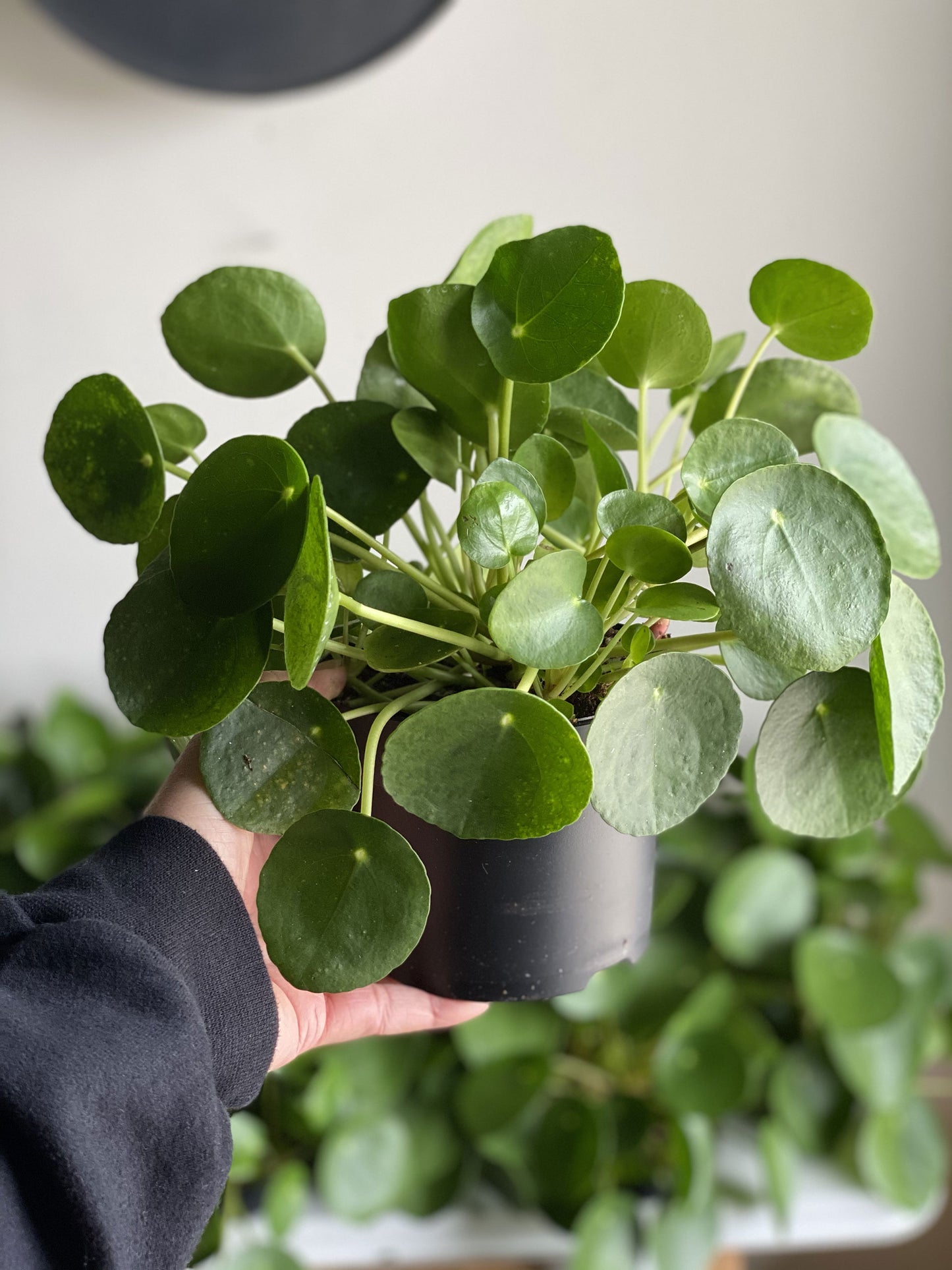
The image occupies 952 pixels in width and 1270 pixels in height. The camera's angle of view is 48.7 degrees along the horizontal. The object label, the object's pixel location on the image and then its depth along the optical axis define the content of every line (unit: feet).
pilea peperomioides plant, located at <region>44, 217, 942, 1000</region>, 1.42
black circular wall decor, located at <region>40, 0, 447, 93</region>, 3.49
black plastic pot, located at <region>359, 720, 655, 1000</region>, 1.77
